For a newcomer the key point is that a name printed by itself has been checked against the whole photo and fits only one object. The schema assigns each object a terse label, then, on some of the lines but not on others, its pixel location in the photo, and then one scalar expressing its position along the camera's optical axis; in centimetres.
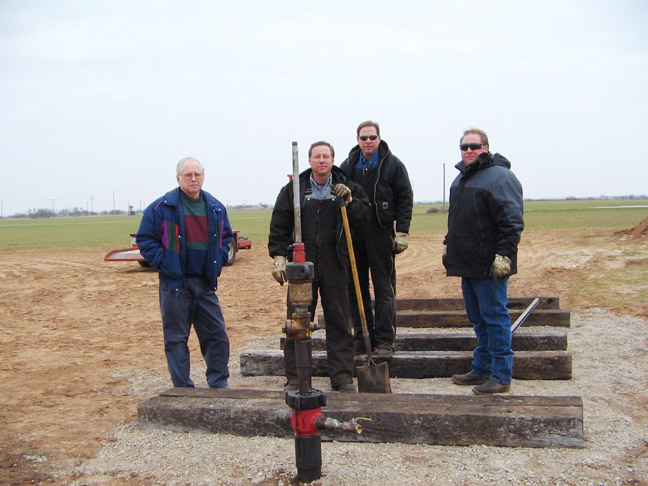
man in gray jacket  464
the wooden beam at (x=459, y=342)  609
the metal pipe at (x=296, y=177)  360
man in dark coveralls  485
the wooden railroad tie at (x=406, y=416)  379
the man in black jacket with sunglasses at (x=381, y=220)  541
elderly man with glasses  473
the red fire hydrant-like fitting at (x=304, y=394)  341
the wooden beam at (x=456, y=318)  727
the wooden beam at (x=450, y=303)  767
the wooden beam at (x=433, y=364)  529
